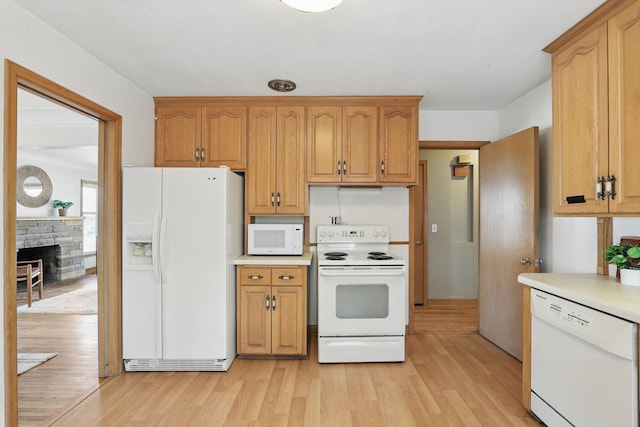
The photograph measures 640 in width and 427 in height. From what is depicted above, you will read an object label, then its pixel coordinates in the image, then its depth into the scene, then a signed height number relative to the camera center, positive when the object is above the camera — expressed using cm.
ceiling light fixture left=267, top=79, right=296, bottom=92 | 272 +109
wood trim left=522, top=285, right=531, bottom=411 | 202 -83
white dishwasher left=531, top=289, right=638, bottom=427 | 135 -73
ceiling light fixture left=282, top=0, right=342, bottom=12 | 156 +100
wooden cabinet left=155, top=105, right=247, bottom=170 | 312 +73
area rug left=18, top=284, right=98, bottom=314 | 440 -130
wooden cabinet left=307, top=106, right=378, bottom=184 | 311 +65
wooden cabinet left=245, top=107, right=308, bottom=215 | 312 +52
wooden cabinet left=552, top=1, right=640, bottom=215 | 163 +53
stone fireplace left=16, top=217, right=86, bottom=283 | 571 -56
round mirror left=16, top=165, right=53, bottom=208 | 571 +48
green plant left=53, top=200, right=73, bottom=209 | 637 +18
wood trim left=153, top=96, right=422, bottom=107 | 308 +106
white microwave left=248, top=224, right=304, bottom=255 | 305 -23
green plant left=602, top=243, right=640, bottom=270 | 172 -23
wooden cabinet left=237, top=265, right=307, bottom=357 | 284 -84
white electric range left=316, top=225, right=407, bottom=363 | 275 -88
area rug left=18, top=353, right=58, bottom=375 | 272 -128
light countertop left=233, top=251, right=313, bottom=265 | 283 -41
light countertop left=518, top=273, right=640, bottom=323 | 139 -39
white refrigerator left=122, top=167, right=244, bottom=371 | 260 -44
